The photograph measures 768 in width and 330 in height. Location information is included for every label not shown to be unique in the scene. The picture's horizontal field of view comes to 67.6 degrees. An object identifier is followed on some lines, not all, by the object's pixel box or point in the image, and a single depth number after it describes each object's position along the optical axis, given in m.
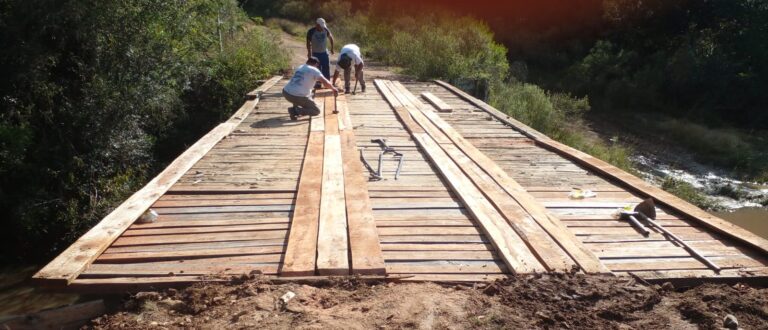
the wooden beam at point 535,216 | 3.61
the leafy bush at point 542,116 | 12.98
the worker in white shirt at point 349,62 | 10.33
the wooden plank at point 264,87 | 9.82
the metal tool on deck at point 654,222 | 3.71
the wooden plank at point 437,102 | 9.12
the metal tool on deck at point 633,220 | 4.13
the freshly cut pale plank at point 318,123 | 7.32
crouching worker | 8.14
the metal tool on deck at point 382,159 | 5.35
